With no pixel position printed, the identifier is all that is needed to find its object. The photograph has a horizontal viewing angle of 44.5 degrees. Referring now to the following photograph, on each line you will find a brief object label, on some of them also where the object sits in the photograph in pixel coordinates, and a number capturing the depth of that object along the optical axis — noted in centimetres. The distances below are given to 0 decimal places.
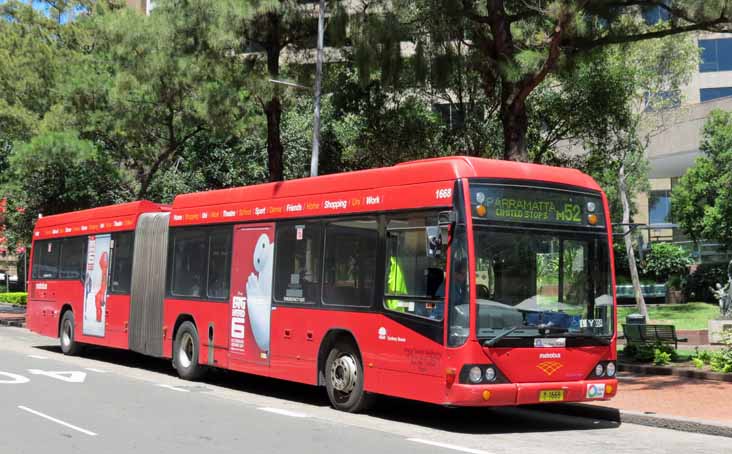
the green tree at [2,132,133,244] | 2878
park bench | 1911
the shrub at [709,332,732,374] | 1538
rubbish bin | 2310
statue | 2647
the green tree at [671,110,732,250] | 4656
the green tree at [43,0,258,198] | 2202
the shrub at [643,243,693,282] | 5262
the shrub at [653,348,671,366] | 1727
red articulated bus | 1059
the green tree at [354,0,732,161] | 1616
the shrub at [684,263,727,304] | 4931
